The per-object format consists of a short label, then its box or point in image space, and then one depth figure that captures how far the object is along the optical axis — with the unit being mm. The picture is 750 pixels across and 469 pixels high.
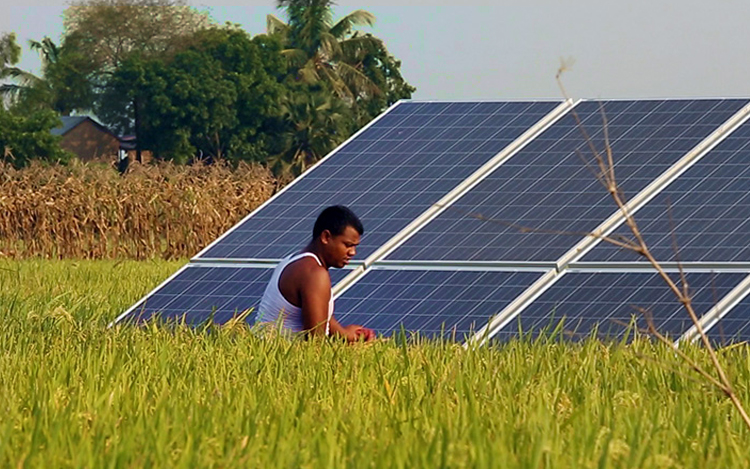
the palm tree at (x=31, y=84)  92875
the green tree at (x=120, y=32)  93500
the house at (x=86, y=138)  97812
